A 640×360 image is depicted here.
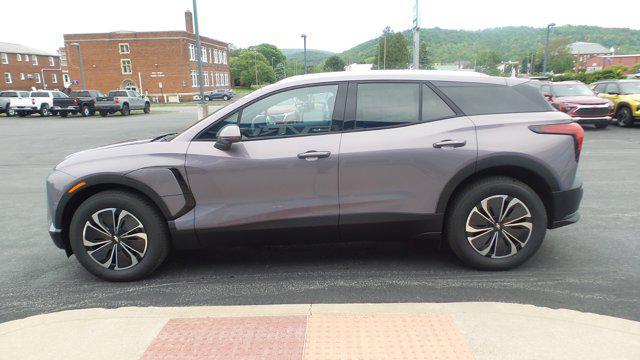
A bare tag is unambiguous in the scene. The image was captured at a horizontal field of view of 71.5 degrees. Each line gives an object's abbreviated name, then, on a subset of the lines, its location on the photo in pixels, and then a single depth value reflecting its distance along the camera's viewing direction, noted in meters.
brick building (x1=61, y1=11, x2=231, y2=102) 58.75
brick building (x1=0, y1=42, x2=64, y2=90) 70.70
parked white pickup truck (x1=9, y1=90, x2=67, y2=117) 30.25
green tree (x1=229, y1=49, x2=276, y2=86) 107.56
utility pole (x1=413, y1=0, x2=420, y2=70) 12.57
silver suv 3.63
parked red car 15.25
